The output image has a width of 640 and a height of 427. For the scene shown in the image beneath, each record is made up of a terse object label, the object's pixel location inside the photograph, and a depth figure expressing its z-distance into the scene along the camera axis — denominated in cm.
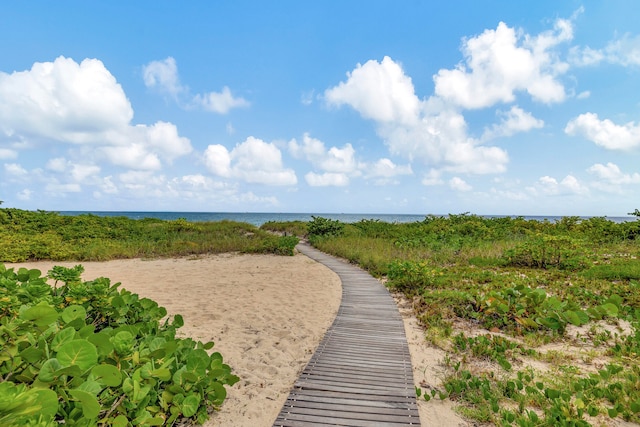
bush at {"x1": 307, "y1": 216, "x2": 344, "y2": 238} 2181
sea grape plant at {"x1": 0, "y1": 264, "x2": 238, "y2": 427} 158
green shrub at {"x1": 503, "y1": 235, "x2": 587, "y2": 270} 1070
